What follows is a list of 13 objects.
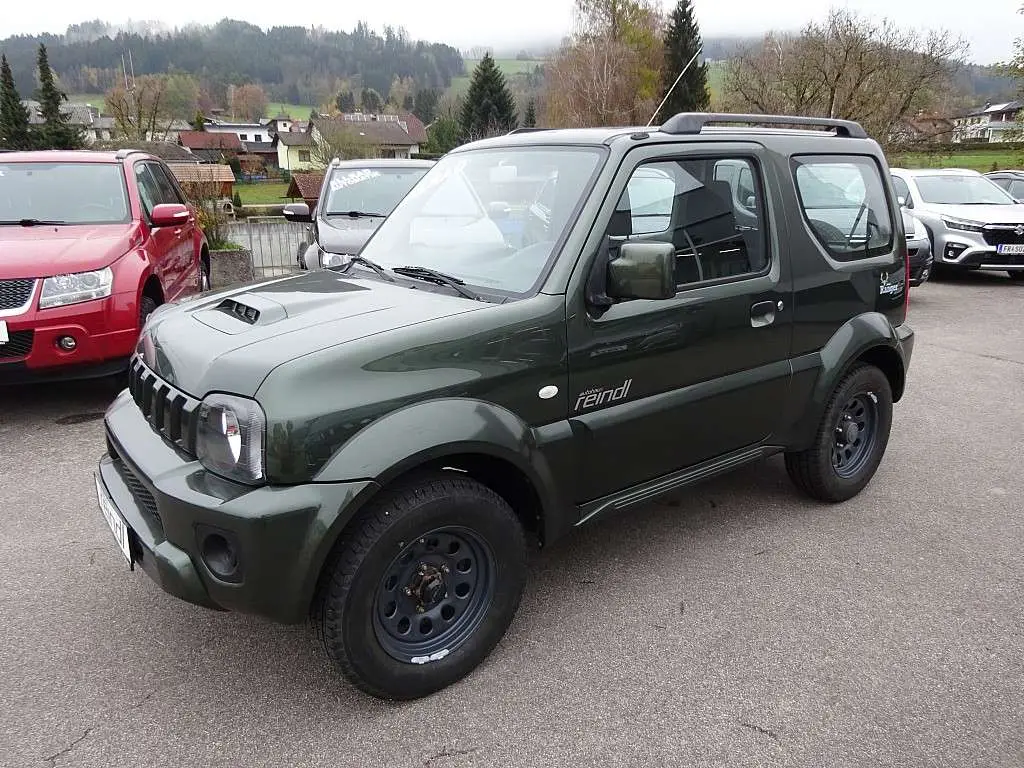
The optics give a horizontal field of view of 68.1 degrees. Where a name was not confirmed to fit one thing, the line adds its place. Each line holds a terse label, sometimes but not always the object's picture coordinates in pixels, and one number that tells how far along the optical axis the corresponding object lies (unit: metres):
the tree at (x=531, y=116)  67.44
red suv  5.04
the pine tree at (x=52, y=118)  47.03
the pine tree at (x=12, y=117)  48.90
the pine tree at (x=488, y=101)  62.84
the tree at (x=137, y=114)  40.97
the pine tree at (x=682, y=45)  53.47
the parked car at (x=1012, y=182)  15.27
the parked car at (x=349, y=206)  8.05
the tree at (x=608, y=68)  48.88
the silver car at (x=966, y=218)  11.95
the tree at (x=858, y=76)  29.19
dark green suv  2.35
